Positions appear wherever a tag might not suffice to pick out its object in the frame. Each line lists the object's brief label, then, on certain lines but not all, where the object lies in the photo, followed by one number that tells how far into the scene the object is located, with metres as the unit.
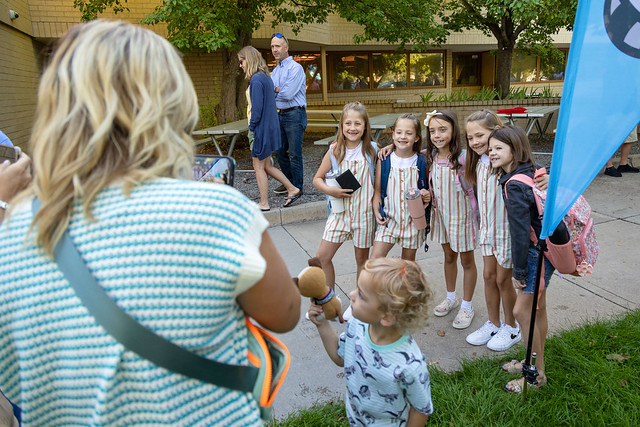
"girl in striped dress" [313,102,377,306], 3.69
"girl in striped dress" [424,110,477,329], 3.41
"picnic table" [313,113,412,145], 7.28
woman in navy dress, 5.95
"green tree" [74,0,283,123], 7.56
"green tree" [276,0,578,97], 8.84
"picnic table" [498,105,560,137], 8.50
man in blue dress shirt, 6.73
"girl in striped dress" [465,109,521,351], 3.09
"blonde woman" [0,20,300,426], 0.98
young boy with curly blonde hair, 1.80
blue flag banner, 2.01
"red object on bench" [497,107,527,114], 9.01
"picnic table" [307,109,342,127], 11.30
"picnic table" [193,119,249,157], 7.73
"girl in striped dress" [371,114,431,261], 3.54
